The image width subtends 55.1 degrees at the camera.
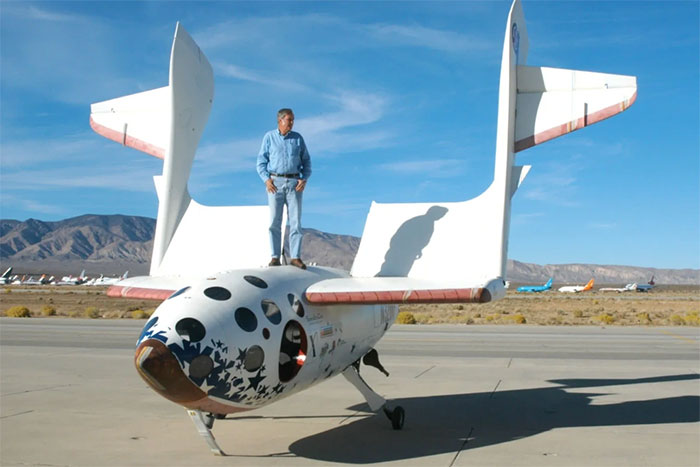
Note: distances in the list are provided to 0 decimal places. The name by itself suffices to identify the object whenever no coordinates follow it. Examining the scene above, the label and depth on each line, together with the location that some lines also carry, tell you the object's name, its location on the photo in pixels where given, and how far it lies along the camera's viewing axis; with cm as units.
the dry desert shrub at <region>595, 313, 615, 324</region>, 4003
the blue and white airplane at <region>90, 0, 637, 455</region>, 690
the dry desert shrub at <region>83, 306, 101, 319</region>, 4148
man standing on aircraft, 926
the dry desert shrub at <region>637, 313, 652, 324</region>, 3923
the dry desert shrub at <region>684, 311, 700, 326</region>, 3797
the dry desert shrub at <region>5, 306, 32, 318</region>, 4052
